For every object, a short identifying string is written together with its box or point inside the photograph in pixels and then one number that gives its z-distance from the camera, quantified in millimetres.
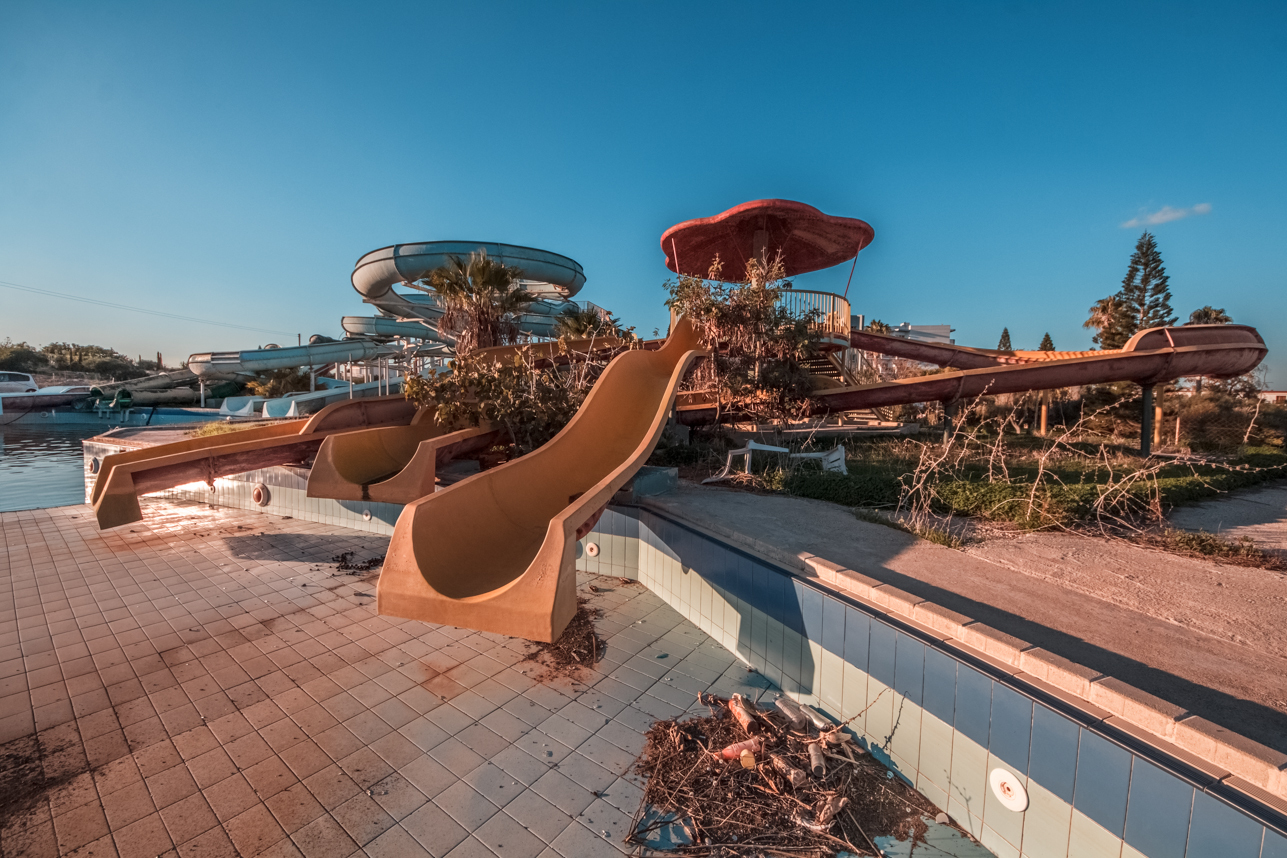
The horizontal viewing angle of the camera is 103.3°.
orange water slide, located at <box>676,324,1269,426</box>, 9031
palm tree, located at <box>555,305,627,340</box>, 13398
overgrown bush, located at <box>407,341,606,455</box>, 6703
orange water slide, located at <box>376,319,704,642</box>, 3072
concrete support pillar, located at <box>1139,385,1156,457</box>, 9570
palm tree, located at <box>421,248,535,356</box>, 9609
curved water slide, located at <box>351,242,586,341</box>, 14430
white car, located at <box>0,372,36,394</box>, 29656
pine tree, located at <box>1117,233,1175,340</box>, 20562
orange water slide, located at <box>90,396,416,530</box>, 5461
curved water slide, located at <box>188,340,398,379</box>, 24094
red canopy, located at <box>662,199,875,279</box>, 9539
